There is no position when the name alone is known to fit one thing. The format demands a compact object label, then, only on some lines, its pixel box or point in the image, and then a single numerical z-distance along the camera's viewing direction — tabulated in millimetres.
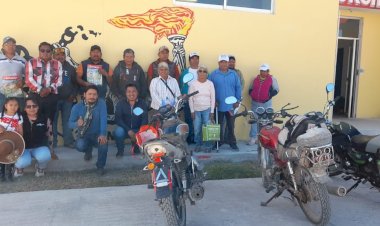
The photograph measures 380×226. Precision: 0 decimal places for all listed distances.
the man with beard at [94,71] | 6658
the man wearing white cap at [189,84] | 7137
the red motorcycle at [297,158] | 3803
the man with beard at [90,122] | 5844
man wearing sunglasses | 6062
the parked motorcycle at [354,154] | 4613
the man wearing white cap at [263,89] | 7617
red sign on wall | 10008
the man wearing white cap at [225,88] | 7152
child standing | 5449
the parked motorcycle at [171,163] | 3539
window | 7578
